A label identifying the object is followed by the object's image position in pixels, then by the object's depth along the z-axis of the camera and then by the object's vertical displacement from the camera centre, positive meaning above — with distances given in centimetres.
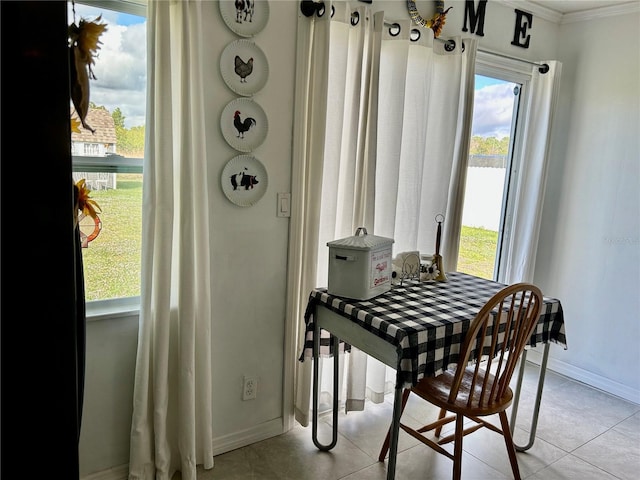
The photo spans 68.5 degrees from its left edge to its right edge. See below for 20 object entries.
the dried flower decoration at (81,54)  106 +23
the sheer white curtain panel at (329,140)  215 +15
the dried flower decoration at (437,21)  243 +81
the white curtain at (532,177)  309 +4
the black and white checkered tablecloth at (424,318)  166 -54
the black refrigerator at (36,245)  75 -15
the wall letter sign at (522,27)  296 +98
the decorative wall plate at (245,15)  191 +62
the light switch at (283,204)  219 -17
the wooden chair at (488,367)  174 -72
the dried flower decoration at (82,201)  127 -12
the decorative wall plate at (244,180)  203 -6
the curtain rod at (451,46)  232 +74
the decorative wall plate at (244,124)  198 +18
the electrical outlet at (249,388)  226 -106
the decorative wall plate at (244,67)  195 +42
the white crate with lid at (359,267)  193 -39
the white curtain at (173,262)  176 -39
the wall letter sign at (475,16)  268 +93
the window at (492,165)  304 +11
